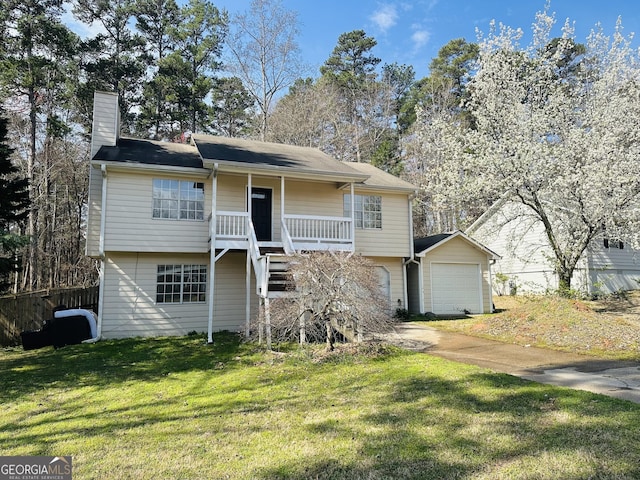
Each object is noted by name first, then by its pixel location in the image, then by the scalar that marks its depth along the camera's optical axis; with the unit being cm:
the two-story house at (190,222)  1154
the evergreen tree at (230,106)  2839
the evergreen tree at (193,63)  2627
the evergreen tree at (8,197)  1018
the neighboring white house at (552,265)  1759
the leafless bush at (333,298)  795
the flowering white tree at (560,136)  1194
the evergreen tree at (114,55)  2405
